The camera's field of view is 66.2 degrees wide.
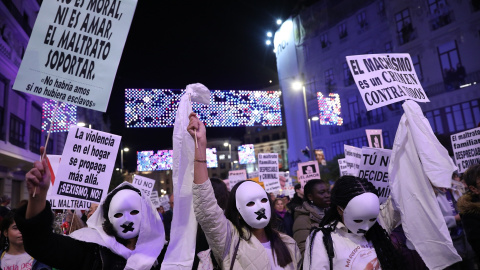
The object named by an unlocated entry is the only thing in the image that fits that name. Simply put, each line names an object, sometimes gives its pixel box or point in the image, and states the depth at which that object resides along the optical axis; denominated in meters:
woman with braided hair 2.87
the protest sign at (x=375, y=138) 6.82
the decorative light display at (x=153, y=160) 29.09
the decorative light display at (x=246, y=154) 38.72
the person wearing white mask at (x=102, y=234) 2.42
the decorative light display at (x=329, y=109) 29.28
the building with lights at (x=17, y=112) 20.23
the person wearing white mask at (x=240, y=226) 2.86
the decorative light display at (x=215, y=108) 18.06
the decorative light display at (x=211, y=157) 30.53
